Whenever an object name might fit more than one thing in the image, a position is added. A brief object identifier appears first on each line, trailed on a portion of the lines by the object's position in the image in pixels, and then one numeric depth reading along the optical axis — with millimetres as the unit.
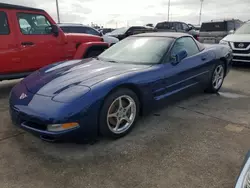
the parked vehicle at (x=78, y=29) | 10276
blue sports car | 2674
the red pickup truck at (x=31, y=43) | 5020
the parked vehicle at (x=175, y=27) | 16609
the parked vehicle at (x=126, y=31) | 14139
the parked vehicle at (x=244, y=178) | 1570
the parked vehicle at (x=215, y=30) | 10883
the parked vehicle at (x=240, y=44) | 7867
